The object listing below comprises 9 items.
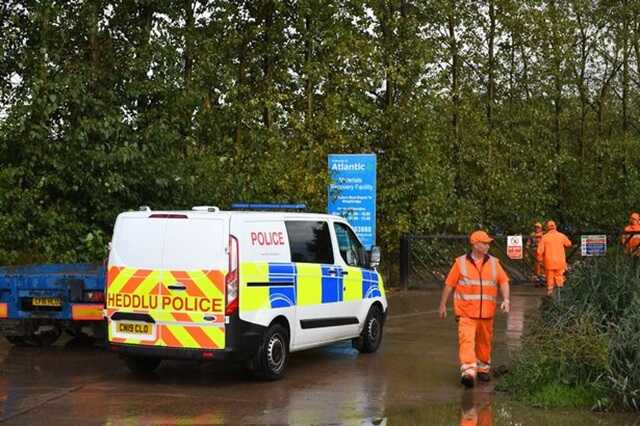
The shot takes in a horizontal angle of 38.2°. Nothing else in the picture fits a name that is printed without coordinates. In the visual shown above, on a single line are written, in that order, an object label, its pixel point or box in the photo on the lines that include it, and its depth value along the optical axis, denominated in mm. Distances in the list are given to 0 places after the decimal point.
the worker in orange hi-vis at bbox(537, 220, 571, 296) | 17719
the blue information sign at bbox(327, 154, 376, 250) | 19938
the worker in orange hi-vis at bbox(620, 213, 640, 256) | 20478
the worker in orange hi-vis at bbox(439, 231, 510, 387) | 9703
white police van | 9523
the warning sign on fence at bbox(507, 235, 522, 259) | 24594
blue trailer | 11914
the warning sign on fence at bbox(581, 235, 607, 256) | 24422
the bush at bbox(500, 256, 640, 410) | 8477
